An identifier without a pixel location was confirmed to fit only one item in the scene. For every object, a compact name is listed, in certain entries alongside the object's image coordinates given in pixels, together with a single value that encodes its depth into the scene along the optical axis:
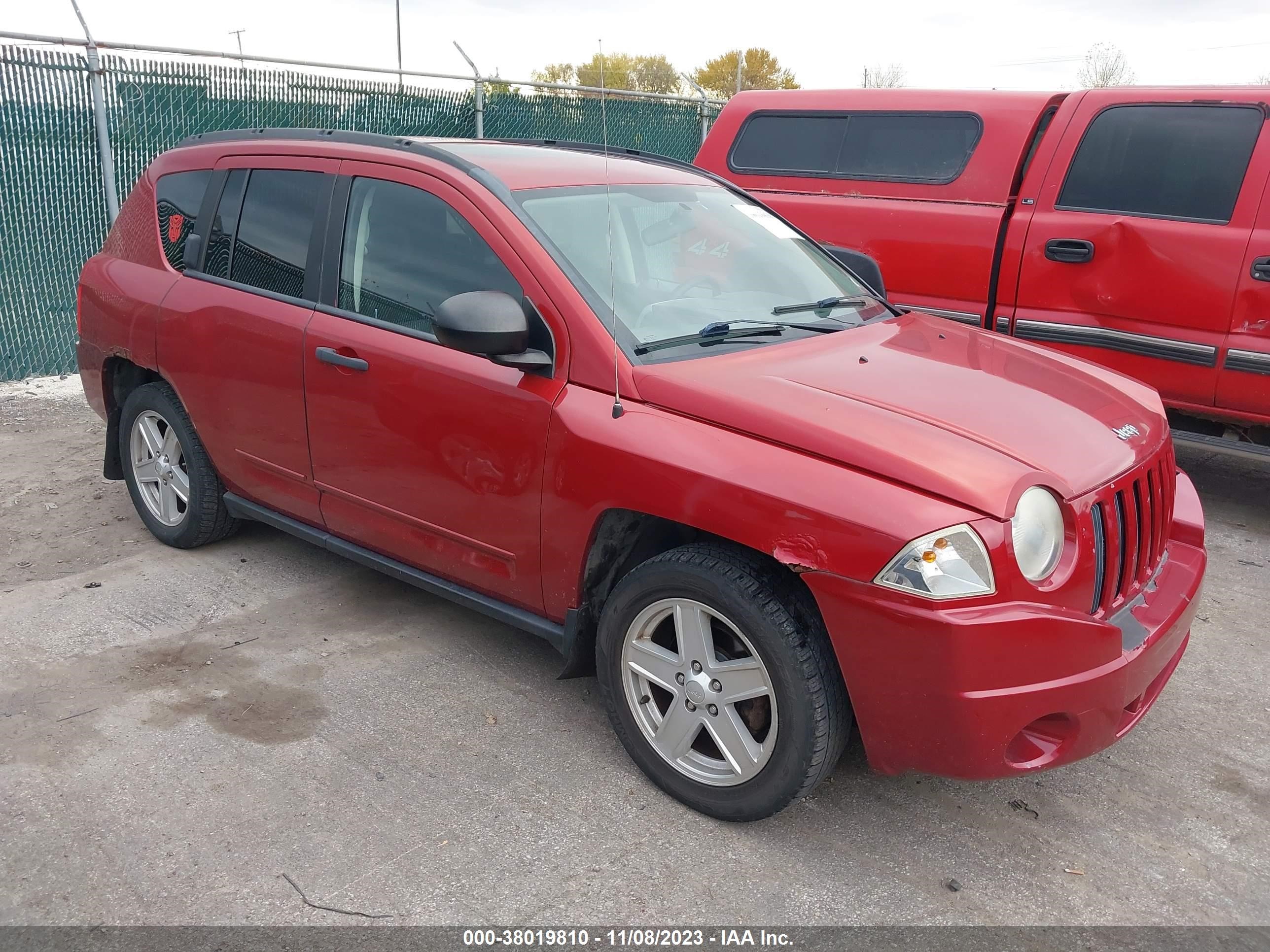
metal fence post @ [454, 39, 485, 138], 10.27
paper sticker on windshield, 4.11
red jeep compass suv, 2.54
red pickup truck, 5.20
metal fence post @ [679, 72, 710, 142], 12.14
